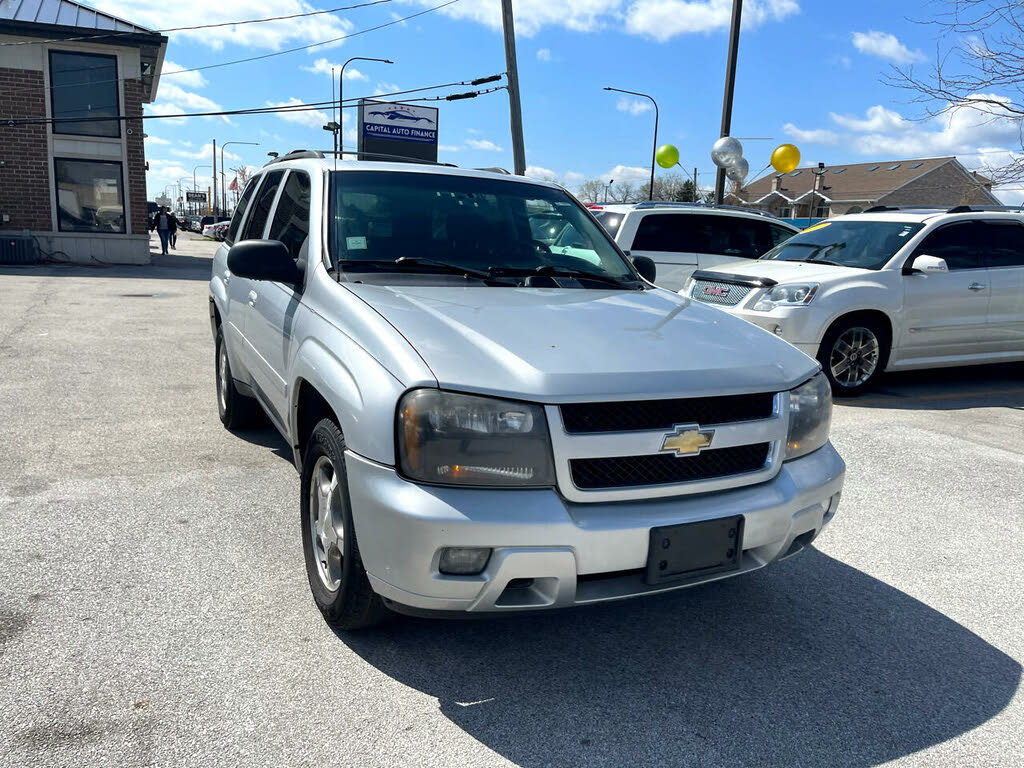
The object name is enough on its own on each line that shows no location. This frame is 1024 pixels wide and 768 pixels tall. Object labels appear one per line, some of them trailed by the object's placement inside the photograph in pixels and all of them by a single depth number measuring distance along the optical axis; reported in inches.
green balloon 806.5
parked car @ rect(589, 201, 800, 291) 390.6
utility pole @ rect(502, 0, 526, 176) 700.0
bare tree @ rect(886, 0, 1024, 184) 390.3
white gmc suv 297.6
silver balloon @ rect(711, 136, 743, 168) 632.4
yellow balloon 706.8
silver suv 92.7
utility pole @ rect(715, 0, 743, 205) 648.4
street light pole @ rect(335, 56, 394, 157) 1358.4
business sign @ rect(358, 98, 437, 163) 1163.3
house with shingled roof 2190.0
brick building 792.3
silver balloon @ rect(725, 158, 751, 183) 649.2
